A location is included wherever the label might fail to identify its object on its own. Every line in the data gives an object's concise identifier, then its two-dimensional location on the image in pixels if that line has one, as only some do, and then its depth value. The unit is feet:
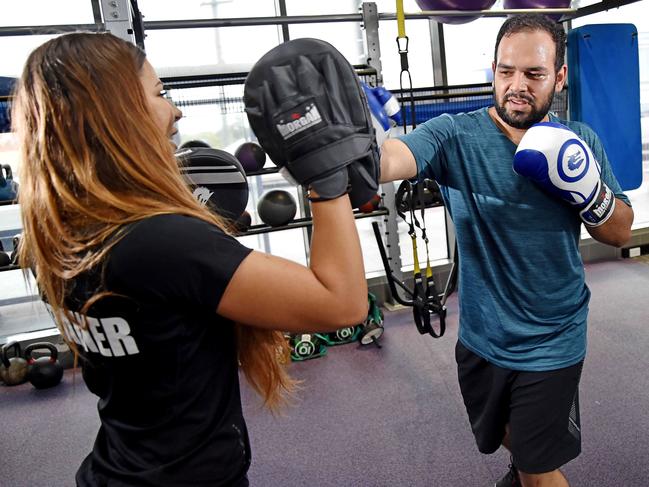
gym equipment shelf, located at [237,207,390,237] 12.32
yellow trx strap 6.86
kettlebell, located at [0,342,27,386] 12.15
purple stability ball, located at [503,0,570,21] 12.85
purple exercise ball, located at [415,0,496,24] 11.87
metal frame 10.70
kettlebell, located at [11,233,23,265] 10.58
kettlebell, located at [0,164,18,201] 11.27
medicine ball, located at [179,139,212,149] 10.41
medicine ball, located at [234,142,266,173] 12.18
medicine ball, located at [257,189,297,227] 12.14
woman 2.63
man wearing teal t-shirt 5.33
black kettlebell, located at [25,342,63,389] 11.89
